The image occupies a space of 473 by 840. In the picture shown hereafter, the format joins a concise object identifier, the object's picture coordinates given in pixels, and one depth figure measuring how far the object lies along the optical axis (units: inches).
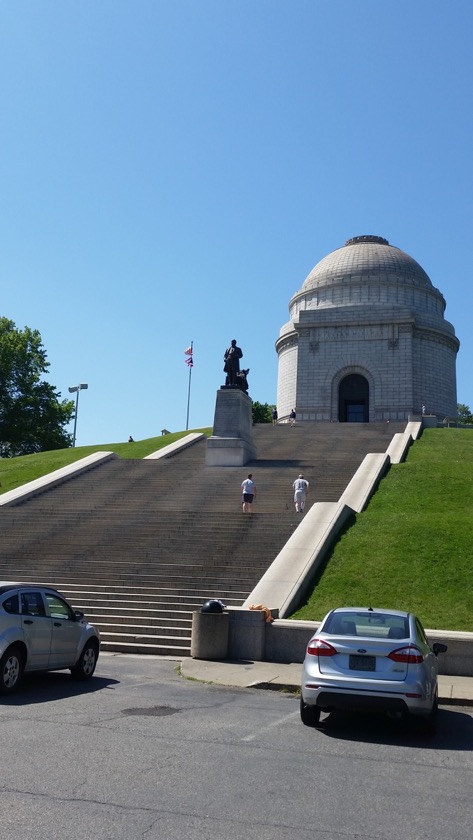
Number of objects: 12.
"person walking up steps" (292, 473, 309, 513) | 852.0
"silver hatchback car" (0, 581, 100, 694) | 385.1
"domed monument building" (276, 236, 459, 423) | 2258.9
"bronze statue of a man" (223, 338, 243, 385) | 1325.0
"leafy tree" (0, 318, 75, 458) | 2468.0
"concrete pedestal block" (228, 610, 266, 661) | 525.7
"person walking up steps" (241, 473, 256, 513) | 879.7
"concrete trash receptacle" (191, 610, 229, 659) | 521.3
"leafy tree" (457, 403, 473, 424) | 3777.1
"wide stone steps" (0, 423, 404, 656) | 629.3
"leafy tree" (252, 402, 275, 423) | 3585.1
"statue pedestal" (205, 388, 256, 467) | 1221.7
